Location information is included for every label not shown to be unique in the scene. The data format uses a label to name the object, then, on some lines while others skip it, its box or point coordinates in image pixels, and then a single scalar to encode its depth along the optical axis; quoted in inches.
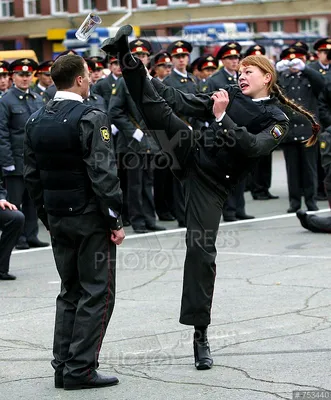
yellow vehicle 1067.5
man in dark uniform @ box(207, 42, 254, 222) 589.0
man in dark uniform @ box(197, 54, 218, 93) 677.3
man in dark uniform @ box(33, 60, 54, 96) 592.1
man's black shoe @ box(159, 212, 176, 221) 610.2
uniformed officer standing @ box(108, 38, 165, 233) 563.8
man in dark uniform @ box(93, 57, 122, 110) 606.8
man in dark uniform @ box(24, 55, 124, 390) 256.5
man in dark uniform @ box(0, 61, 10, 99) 583.5
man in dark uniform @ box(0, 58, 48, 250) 515.2
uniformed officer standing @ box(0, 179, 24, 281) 424.2
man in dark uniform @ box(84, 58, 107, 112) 562.6
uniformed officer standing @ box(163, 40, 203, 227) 581.6
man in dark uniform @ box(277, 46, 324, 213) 609.9
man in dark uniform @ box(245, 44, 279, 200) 687.1
